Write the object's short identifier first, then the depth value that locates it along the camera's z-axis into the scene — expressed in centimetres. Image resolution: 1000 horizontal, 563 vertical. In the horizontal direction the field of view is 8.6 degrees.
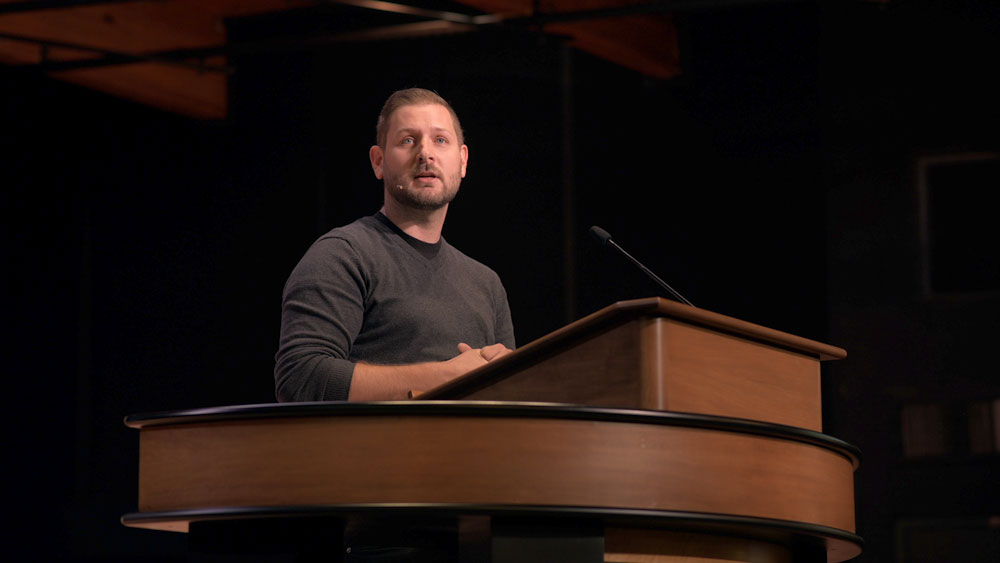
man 1118
